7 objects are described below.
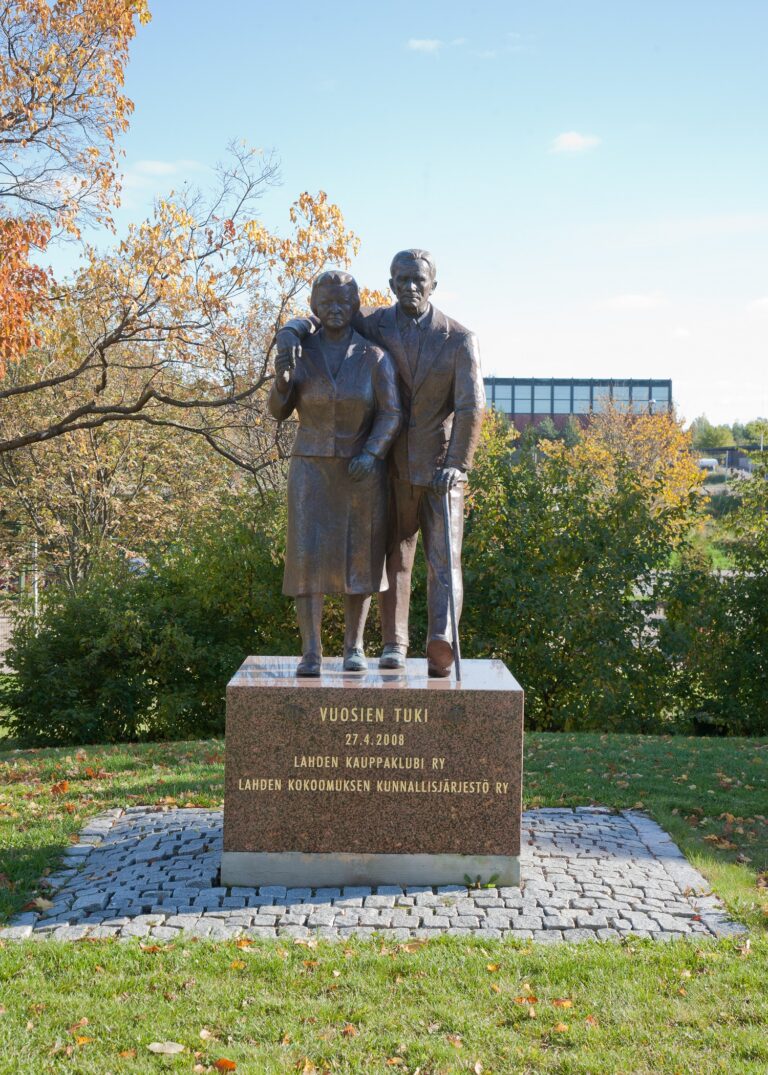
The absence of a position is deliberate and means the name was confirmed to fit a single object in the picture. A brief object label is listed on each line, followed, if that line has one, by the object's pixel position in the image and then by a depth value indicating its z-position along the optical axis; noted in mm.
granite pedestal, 5574
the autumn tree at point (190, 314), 14664
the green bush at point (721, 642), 13086
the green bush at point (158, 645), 12711
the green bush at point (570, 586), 12797
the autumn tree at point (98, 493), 21547
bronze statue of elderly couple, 5977
